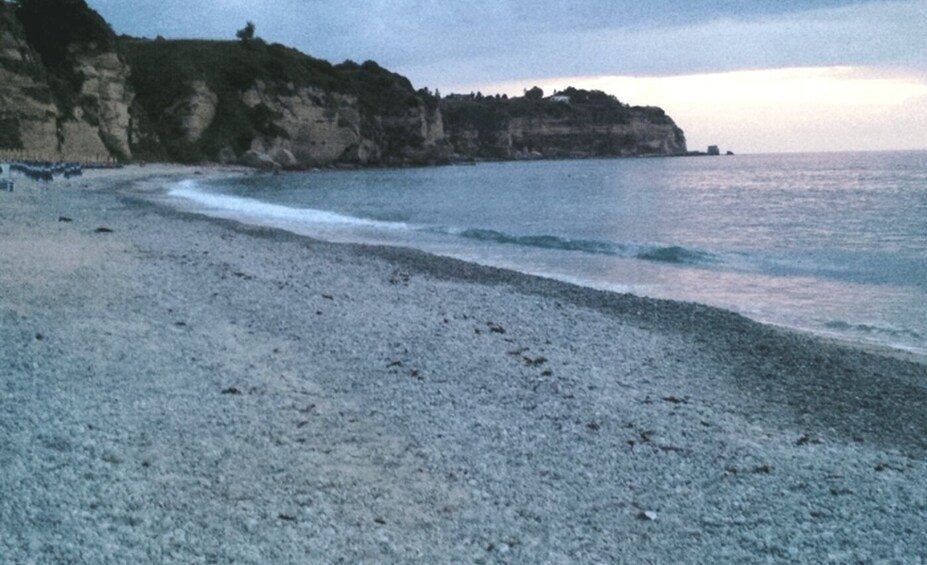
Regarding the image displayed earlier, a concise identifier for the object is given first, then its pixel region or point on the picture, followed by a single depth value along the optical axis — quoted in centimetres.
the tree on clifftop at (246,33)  11112
